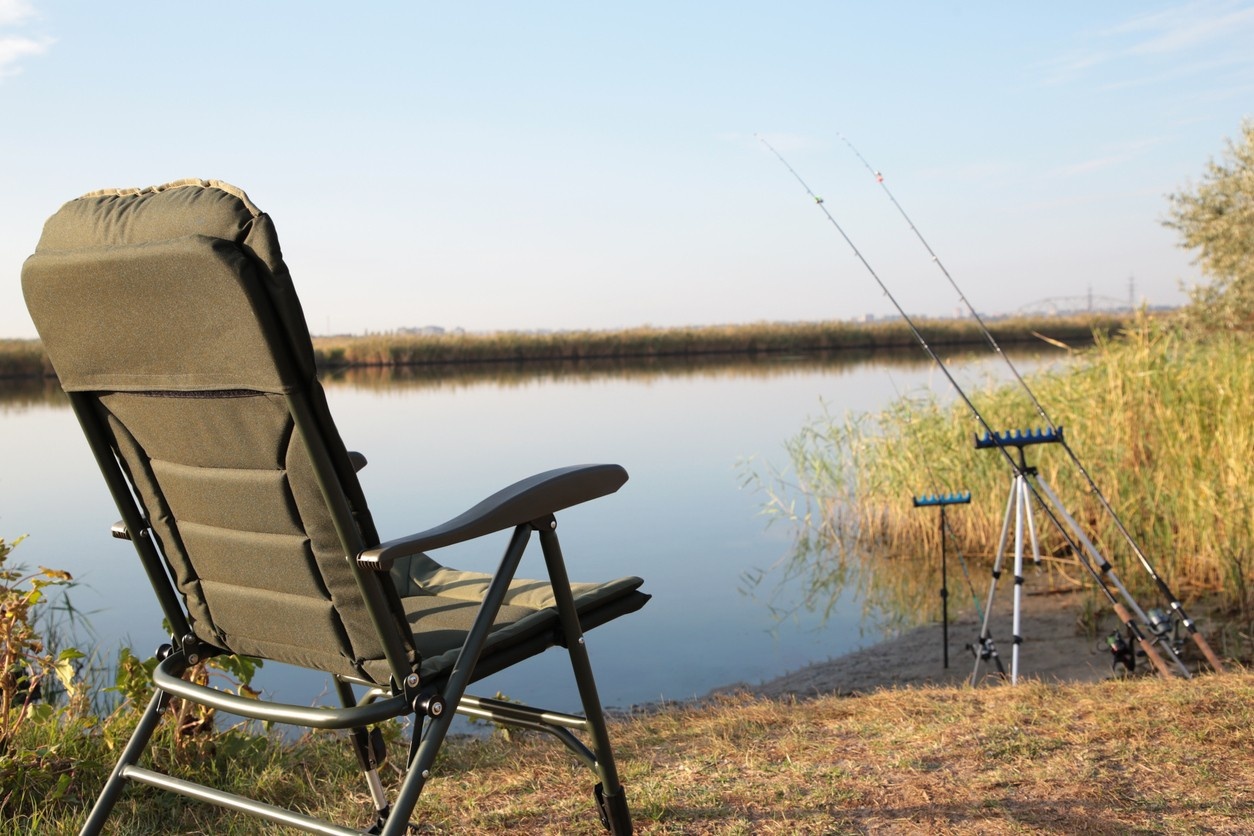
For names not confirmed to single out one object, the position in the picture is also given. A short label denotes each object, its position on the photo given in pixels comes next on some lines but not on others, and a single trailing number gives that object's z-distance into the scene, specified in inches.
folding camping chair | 63.6
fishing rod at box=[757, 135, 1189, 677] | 154.5
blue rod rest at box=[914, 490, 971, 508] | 175.6
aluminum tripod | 154.1
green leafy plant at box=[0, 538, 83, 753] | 107.0
